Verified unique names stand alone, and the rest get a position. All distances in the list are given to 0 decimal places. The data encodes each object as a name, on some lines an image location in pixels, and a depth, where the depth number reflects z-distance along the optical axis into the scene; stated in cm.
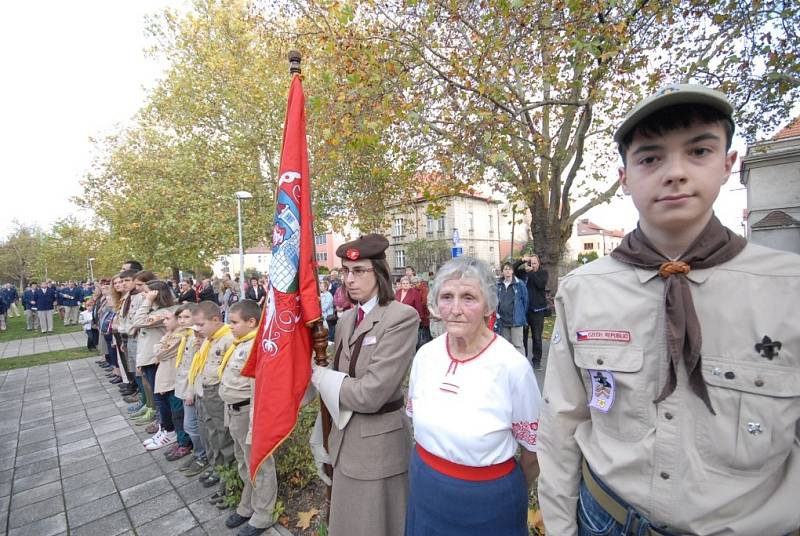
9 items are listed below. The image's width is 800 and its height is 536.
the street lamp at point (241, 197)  1428
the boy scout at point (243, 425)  312
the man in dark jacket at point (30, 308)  1748
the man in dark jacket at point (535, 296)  771
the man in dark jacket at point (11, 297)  2259
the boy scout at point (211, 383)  371
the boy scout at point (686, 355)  99
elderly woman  172
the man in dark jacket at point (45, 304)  1697
